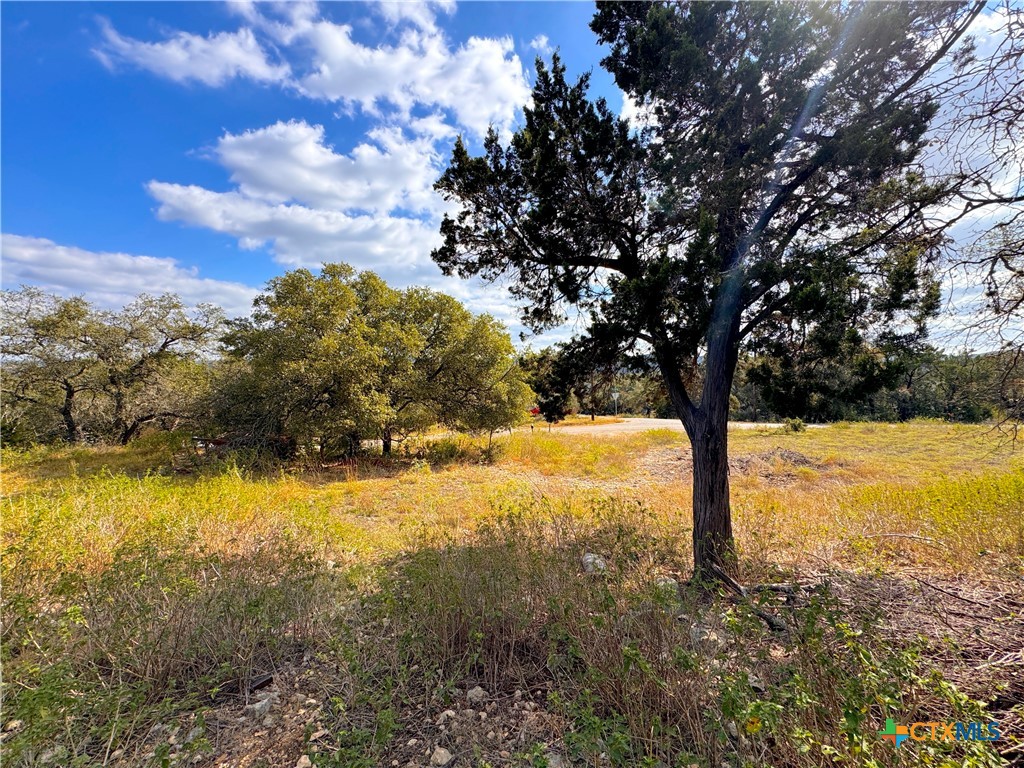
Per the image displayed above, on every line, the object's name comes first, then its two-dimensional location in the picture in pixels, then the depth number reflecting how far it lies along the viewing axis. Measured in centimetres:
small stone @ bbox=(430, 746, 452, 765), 197
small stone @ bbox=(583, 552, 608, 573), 364
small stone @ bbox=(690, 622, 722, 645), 239
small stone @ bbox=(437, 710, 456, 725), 222
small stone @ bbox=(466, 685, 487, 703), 241
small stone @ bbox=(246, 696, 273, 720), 232
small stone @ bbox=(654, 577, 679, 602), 250
